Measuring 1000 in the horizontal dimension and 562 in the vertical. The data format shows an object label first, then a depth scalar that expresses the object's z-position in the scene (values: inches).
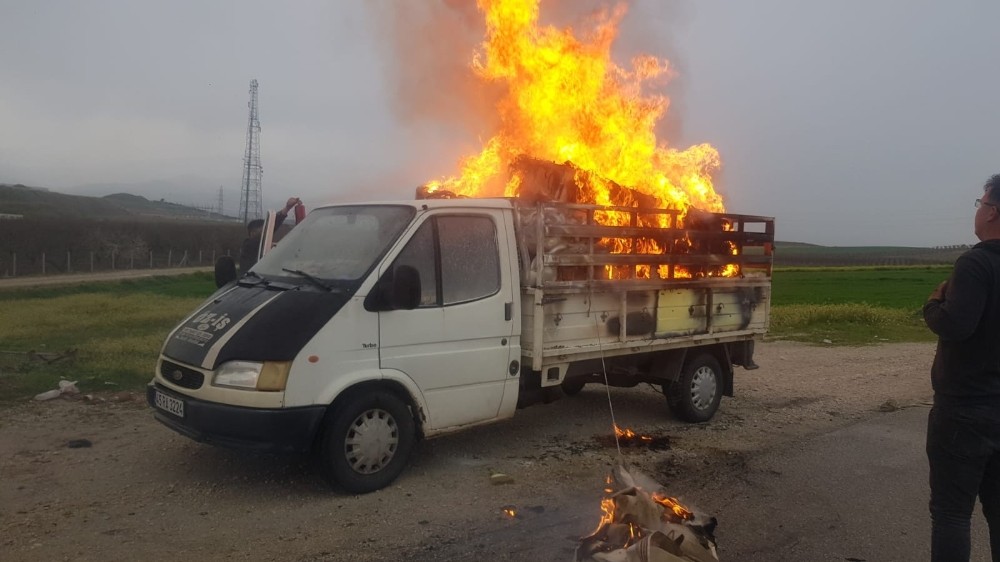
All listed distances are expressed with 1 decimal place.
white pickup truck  197.8
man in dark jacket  133.7
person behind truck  311.1
